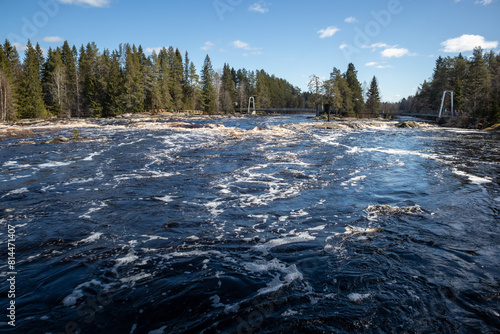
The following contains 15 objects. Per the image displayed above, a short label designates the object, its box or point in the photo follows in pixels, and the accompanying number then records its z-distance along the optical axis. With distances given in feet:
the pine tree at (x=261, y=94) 366.22
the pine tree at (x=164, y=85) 241.76
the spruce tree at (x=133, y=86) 216.54
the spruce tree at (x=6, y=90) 142.61
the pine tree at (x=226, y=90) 309.83
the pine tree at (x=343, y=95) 243.60
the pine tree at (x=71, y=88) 204.54
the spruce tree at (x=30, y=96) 169.42
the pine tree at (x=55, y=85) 196.65
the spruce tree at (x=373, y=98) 289.33
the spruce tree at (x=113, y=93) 212.84
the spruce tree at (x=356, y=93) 263.49
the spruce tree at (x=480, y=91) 139.54
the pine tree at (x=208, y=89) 286.66
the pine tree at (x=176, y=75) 264.31
